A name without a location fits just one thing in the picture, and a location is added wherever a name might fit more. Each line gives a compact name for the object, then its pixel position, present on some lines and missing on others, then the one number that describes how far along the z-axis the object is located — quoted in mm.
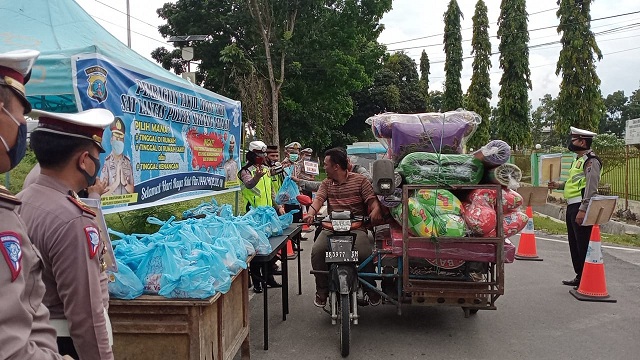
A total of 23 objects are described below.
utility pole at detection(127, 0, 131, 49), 18703
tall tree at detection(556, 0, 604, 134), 21547
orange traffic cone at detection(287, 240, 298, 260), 8180
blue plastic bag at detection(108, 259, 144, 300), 2789
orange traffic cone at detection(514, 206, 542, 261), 8297
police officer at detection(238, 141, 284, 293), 6496
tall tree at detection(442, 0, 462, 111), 36344
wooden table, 2844
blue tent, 4016
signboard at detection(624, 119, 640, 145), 12641
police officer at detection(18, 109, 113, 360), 1740
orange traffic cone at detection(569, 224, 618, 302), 5879
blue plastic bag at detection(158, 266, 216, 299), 2809
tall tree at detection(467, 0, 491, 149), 32719
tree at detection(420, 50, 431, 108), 49047
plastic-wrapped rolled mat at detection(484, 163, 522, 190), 4465
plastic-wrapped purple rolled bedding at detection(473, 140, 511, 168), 4426
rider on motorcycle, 4918
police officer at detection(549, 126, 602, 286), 5957
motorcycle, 4277
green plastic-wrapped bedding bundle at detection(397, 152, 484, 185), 4566
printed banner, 3941
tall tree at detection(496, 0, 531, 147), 27562
